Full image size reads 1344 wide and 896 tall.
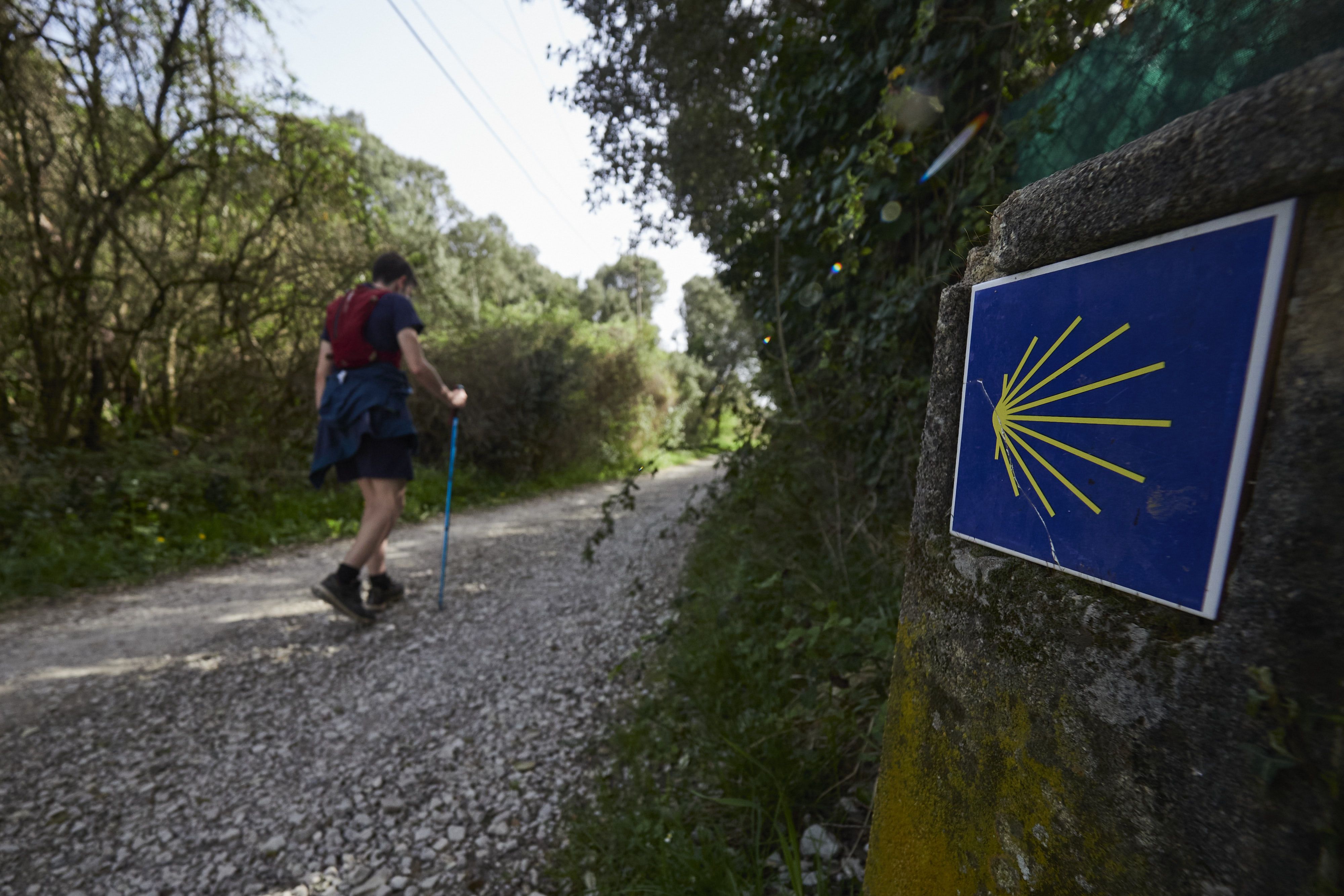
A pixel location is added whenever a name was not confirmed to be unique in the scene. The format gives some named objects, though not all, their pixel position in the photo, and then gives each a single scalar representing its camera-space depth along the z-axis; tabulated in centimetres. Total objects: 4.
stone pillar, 62
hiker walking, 355
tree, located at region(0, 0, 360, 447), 562
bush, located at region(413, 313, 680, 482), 895
